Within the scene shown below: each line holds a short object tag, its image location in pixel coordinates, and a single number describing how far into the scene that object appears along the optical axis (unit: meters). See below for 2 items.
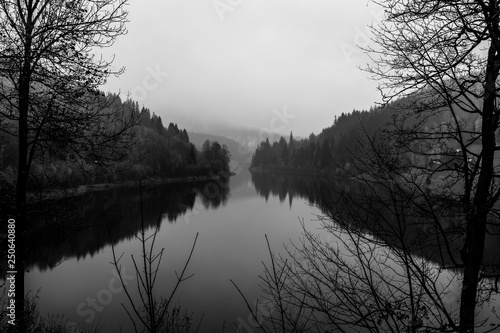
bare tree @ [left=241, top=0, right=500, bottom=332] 3.54
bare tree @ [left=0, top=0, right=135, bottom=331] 4.73
